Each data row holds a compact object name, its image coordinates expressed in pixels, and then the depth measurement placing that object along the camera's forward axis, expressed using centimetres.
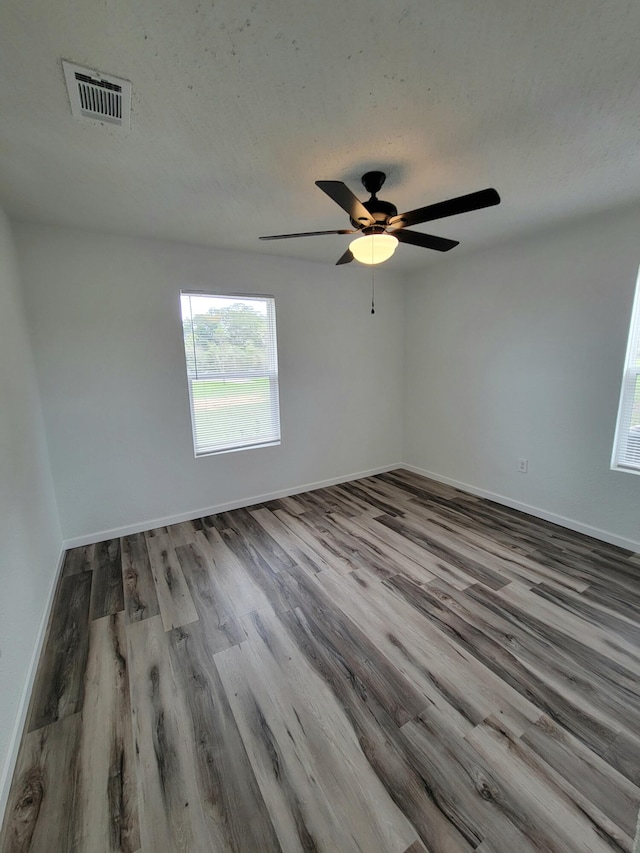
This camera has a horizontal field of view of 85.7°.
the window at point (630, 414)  251
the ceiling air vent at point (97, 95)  121
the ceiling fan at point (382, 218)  157
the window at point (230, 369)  312
